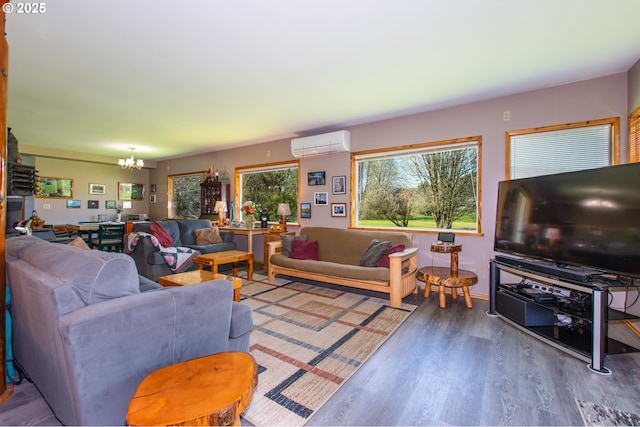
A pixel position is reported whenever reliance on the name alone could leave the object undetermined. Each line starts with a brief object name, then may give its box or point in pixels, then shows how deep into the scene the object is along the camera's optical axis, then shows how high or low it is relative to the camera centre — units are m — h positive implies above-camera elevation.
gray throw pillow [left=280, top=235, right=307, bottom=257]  4.77 -0.56
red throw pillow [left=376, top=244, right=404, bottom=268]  3.79 -0.61
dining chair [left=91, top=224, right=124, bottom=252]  5.26 -0.55
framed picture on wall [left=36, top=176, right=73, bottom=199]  6.84 +0.50
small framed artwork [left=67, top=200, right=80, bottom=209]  7.27 +0.11
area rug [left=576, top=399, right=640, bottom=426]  1.59 -1.18
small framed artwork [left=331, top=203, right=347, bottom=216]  5.06 +0.02
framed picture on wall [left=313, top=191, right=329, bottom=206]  5.27 +0.22
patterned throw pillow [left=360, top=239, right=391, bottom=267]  3.84 -0.59
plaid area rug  1.75 -1.17
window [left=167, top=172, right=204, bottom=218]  7.72 +0.39
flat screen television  2.12 -0.06
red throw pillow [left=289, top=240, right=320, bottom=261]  4.54 -0.64
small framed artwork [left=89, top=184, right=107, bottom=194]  7.67 +0.54
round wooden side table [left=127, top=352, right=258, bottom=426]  0.96 -0.69
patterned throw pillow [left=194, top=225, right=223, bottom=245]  5.62 -0.53
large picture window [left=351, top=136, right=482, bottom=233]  4.04 +0.38
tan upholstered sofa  3.52 -0.77
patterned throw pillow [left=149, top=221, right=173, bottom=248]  4.71 -0.43
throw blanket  4.41 -0.69
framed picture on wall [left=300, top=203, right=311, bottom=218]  5.51 -0.01
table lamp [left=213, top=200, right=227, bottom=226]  6.41 +0.00
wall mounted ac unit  4.82 +1.15
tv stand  2.08 -0.85
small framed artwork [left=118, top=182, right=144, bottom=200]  8.23 +0.52
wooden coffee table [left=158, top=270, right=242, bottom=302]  2.83 -0.73
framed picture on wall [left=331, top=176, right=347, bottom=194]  5.03 +0.45
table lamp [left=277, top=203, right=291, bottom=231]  5.53 -0.01
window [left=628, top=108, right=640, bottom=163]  2.79 +0.75
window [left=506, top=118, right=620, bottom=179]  3.14 +0.75
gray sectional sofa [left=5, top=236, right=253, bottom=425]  1.21 -0.56
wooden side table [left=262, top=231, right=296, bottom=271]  5.35 -0.57
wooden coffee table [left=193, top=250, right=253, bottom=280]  4.08 -0.74
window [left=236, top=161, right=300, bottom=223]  5.91 +0.53
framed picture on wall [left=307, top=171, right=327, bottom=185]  5.30 +0.60
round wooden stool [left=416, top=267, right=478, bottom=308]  3.29 -0.80
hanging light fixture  6.24 +1.01
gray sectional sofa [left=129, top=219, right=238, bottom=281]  4.36 -0.65
